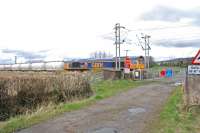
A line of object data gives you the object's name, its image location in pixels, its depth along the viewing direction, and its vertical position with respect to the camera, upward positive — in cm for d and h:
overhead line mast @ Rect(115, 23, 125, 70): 4738 +446
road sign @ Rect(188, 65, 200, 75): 1209 -24
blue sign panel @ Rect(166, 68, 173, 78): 5898 -199
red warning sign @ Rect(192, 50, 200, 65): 1150 +17
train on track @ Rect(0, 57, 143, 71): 5757 -17
